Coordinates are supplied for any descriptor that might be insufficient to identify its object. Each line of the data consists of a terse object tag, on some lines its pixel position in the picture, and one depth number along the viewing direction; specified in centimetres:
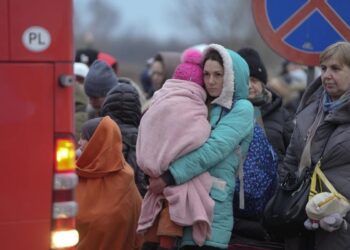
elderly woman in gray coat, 1100
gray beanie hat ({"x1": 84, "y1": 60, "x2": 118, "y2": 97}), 1617
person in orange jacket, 1202
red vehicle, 923
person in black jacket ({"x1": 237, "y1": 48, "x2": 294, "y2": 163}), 1379
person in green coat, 1122
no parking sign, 1322
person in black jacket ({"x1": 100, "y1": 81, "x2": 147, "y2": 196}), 1373
